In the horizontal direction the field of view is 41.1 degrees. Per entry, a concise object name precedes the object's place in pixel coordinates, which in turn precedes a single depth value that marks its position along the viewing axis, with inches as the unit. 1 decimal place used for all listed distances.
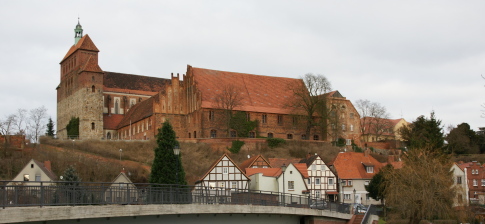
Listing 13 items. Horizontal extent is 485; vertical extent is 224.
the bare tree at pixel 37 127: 3812.7
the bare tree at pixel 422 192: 1800.0
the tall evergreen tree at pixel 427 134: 2391.0
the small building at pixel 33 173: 2332.7
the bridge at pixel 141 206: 816.3
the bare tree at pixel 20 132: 3183.1
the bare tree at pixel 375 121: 4188.5
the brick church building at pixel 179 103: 3535.9
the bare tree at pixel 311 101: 3700.8
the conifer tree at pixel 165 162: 1945.1
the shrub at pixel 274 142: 3459.6
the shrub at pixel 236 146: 3318.2
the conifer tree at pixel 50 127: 4705.2
